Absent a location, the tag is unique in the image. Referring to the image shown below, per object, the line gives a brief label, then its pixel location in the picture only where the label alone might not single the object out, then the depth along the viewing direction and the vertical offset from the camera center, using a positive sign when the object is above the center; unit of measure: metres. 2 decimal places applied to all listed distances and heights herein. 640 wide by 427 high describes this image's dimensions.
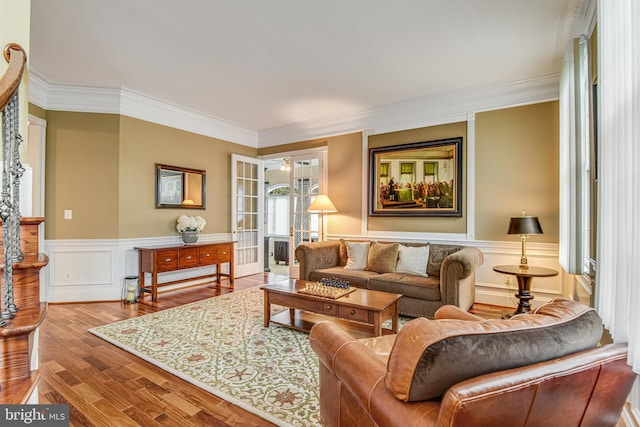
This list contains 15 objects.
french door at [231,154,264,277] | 6.00 +0.02
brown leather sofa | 0.83 -0.45
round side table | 3.32 -0.70
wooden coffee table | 2.67 -0.83
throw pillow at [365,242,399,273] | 4.17 -0.58
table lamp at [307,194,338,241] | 5.06 +0.15
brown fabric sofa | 3.33 -0.76
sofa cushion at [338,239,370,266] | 4.75 -0.61
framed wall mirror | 4.87 +0.43
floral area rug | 2.04 -1.19
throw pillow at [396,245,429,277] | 3.97 -0.58
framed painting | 4.46 +0.53
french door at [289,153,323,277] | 5.89 +0.29
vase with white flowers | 4.95 -0.22
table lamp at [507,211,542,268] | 3.41 -0.12
